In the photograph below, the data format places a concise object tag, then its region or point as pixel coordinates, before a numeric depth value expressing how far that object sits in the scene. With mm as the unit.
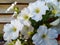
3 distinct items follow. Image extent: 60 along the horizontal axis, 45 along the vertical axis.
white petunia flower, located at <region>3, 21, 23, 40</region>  826
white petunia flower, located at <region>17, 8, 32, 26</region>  831
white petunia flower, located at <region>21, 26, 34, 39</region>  816
